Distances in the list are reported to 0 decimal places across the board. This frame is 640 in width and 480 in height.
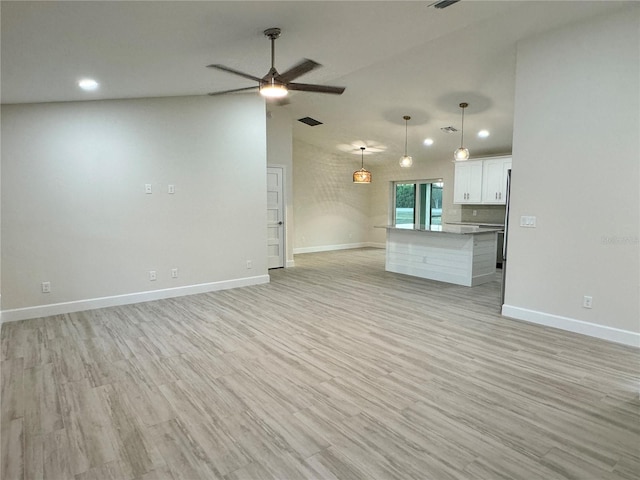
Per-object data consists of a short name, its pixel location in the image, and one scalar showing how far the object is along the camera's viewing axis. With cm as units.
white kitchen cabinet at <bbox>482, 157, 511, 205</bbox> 769
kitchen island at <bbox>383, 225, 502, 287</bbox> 594
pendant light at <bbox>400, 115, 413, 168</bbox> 686
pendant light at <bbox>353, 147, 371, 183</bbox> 952
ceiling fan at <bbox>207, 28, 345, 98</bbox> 304
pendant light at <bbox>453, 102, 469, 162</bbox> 607
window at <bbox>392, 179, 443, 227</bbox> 992
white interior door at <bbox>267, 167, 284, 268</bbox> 749
